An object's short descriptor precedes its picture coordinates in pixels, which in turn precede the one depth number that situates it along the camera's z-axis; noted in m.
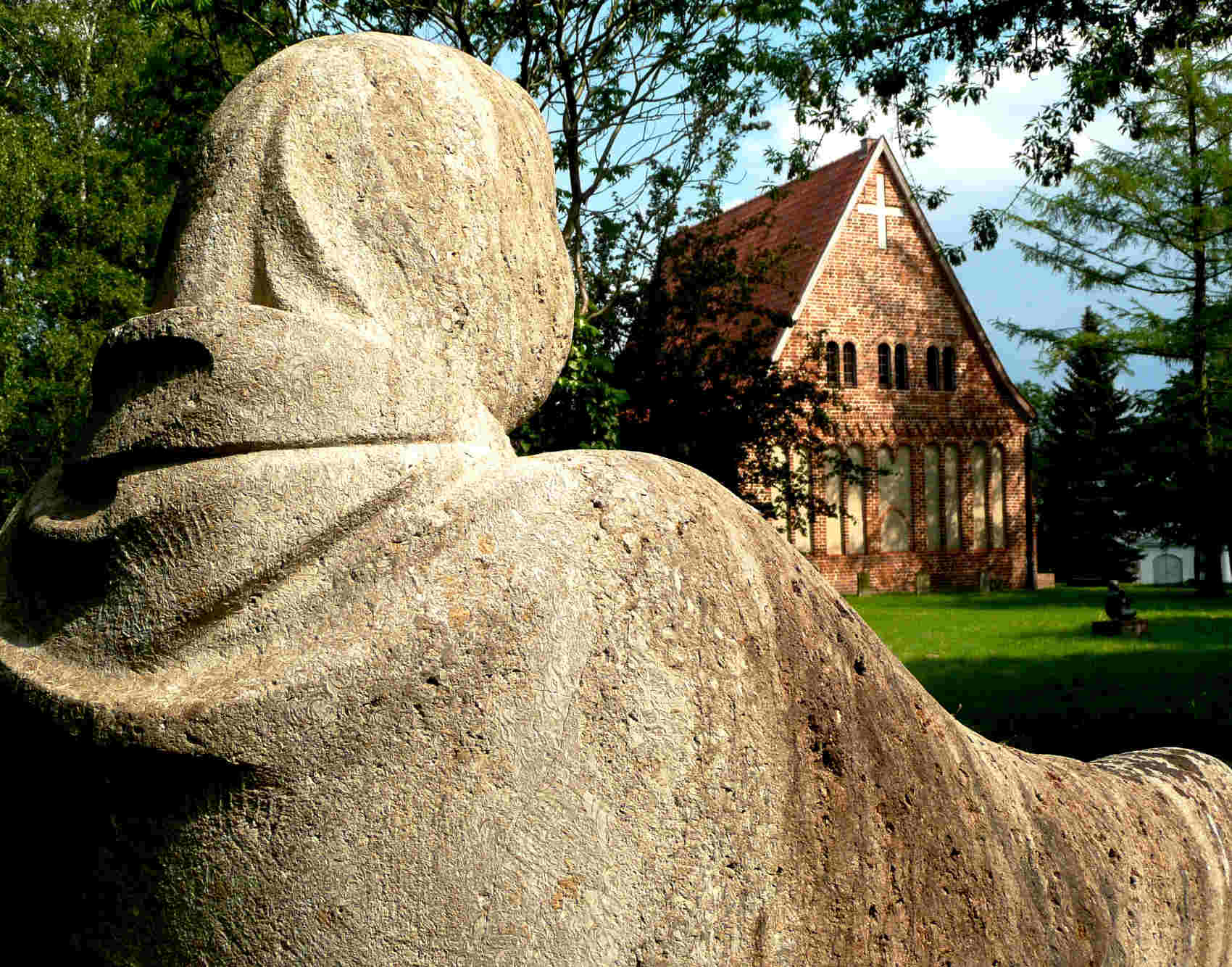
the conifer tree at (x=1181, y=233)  21.14
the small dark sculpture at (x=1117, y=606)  14.28
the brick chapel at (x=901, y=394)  26.64
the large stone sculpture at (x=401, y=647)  1.73
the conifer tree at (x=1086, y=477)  34.19
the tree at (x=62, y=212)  15.70
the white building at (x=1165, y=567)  43.47
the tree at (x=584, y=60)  9.61
